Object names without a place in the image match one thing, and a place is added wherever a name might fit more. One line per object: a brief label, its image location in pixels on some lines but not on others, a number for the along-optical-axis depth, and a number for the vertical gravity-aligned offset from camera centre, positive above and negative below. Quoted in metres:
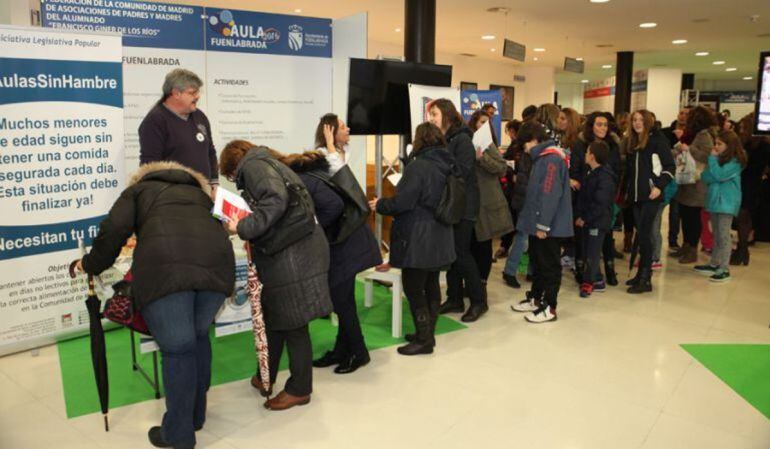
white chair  4.02 -1.01
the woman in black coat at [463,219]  3.93 -0.56
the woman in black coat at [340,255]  3.07 -0.64
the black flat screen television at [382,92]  4.50 +0.31
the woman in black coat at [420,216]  3.44 -0.46
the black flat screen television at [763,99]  4.75 +0.32
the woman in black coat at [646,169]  4.85 -0.24
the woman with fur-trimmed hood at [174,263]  2.35 -0.51
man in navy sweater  3.54 +0.02
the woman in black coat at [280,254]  2.62 -0.54
